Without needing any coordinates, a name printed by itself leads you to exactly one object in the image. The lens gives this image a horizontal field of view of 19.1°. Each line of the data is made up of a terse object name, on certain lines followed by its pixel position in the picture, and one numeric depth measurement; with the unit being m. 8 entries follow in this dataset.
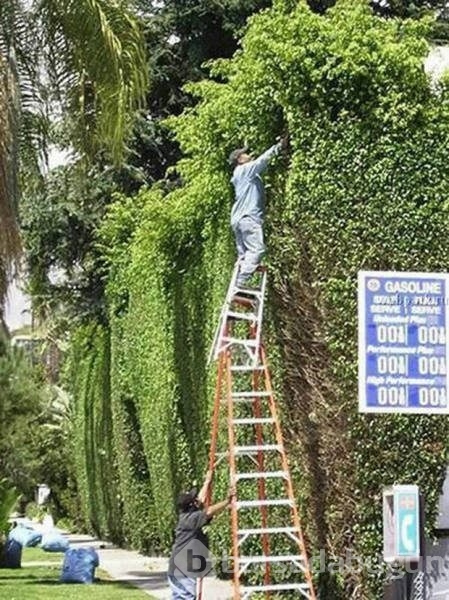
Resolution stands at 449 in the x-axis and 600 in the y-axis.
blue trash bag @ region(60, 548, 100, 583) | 21.92
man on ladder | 14.11
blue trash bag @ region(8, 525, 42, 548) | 28.73
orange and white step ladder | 13.63
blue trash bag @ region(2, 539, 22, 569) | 25.36
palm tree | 16.56
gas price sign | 11.59
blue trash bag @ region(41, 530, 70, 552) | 29.94
